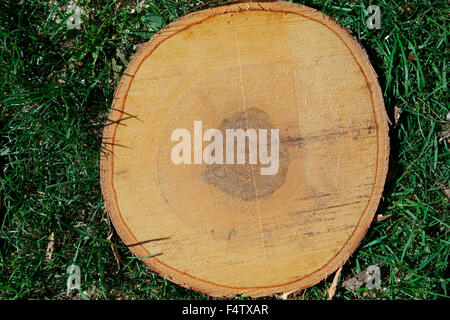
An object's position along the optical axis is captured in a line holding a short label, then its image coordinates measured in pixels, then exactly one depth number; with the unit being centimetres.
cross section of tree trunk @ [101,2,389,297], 87
